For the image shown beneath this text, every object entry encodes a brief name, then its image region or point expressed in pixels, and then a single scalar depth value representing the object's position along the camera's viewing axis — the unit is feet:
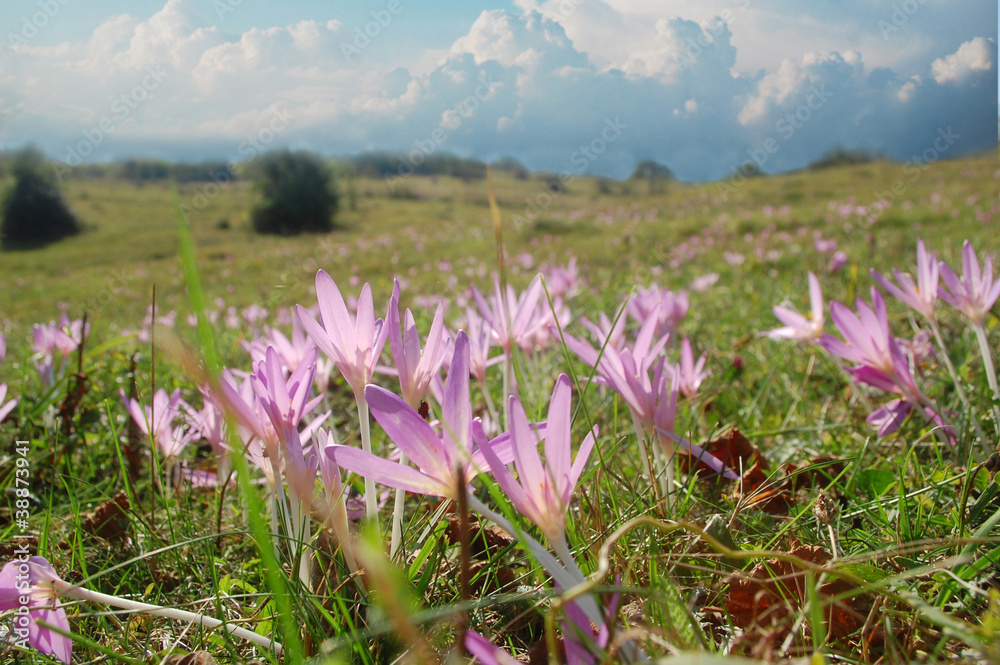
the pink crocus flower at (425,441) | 0.82
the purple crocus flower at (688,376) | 1.47
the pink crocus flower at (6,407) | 1.41
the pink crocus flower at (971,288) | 1.37
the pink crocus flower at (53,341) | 2.44
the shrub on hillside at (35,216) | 74.49
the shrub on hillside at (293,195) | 80.97
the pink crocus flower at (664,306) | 1.98
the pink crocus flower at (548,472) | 0.83
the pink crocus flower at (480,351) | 1.44
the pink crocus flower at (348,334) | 1.00
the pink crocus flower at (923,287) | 1.40
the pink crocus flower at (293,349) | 1.43
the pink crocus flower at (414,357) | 0.97
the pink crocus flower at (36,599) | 0.93
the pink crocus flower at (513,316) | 1.44
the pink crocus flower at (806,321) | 1.62
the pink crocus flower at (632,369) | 1.10
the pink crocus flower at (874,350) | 1.18
